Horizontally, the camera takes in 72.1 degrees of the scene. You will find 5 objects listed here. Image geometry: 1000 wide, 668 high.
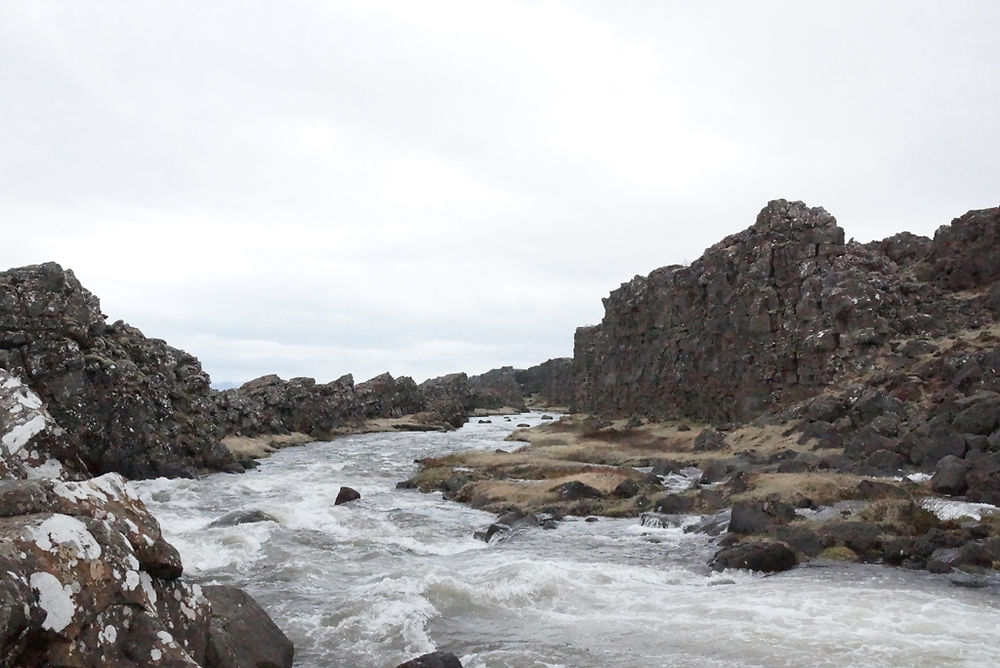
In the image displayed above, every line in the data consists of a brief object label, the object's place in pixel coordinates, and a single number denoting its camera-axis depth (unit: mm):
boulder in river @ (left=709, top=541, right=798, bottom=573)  19391
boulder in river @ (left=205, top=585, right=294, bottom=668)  10805
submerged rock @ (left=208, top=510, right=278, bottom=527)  26848
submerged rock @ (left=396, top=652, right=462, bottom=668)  11938
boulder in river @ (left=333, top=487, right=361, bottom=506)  34031
